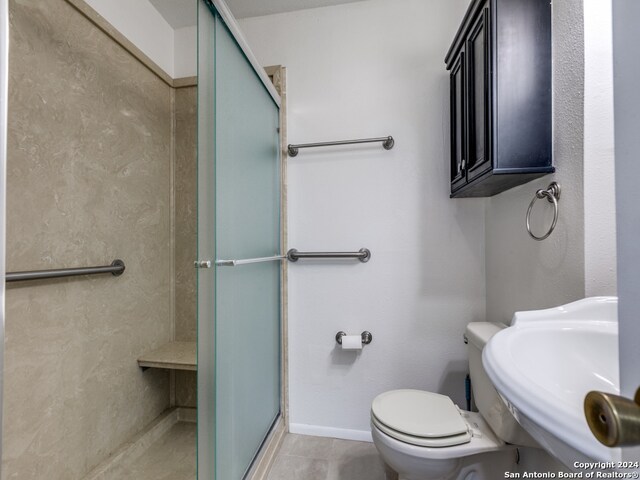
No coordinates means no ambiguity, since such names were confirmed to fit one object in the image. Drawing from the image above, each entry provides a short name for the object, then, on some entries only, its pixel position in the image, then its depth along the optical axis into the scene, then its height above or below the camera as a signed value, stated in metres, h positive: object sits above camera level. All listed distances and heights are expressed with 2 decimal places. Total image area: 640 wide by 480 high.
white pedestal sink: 0.36 -0.23
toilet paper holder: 1.66 -0.52
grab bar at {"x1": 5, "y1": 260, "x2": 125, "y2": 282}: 1.05 -0.11
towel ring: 0.99 +0.15
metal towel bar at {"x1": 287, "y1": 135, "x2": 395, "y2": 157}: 1.63 +0.53
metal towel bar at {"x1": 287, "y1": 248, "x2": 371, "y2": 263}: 1.66 -0.07
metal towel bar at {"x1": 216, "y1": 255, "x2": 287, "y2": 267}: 1.02 -0.07
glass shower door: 0.95 -0.04
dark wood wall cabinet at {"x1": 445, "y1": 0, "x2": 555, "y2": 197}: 1.02 +0.51
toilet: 1.07 -0.70
